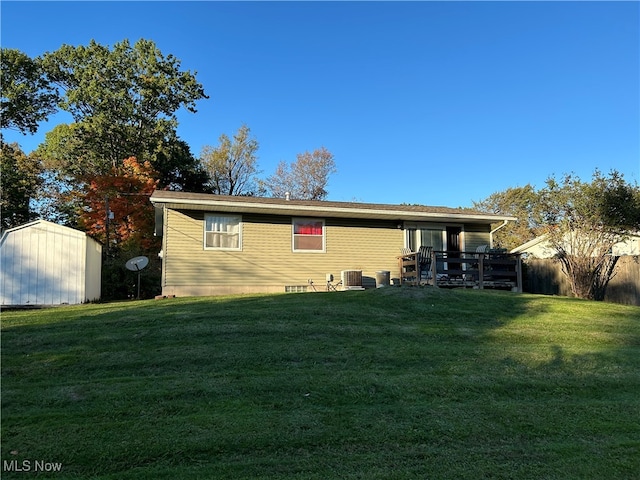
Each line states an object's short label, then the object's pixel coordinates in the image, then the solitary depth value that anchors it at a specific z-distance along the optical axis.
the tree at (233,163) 32.69
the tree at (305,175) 33.94
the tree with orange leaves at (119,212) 22.50
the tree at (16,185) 24.34
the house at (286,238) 12.53
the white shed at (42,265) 10.73
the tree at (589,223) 12.43
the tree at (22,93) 24.81
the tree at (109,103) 25.45
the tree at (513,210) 32.41
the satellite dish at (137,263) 12.76
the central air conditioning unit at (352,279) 13.02
